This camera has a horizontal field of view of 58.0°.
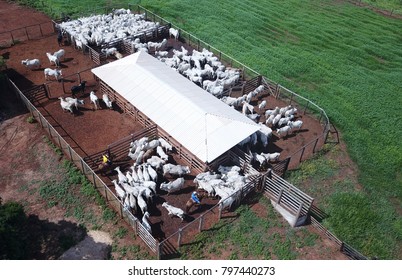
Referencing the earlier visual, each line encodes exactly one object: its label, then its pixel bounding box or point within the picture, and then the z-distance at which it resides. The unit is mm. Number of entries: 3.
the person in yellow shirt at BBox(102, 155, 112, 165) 24516
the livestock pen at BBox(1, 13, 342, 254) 21536
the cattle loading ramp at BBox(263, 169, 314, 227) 21719
